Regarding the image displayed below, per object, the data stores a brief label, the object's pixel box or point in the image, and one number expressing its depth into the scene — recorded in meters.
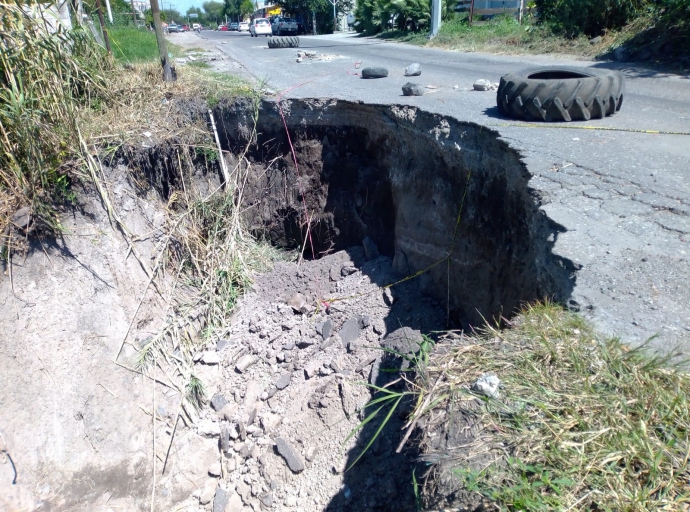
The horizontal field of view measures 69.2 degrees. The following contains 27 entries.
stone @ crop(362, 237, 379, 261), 5.98
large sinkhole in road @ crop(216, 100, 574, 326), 3.62
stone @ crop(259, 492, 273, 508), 3.94
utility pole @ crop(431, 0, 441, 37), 17.48
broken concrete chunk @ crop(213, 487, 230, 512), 4.09
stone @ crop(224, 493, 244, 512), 4.07
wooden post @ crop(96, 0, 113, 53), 6.81
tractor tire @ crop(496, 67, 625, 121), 4.60
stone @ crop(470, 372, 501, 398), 1.95
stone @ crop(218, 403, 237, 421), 4.70
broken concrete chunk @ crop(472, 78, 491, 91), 6.55
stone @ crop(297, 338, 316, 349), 5.01
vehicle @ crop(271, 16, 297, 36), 31.11
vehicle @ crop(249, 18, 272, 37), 31.05
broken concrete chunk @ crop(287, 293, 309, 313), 5.48
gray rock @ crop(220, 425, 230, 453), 4.49
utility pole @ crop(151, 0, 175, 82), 6.54
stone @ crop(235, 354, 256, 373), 5.00
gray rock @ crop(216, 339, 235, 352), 5.28
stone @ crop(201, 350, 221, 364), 5.11
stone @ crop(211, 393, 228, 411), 4.81
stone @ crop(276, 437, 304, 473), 4.00
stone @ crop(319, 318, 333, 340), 5.04
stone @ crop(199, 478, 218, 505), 4.22
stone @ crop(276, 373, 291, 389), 4.71
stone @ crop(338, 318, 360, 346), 4.82
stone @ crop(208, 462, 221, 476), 4.37
